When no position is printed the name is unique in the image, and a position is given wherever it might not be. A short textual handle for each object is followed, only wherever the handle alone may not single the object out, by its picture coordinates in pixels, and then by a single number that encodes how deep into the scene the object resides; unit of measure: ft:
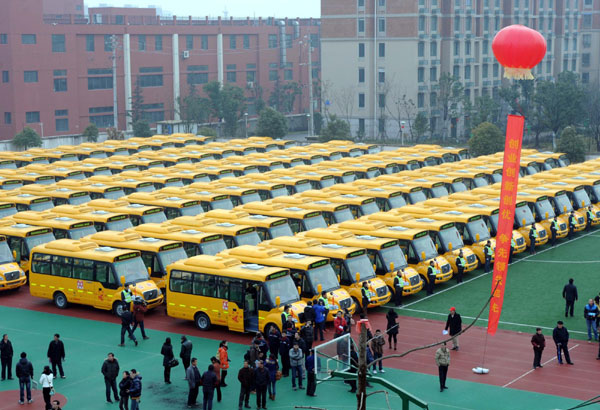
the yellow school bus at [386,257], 101.09
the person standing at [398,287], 99.19
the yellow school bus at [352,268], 96.43
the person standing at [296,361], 75.20
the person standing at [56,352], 76.43
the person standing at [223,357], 74.64
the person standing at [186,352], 75.77
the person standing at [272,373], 72.74
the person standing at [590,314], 84.07
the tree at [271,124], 241.14
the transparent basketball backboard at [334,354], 75.77
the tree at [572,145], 193.67
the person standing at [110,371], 71.10
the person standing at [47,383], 68.97
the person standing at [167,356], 75.16
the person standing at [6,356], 76.64
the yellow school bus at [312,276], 91.35
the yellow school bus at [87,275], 96.60
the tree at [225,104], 295.48
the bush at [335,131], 237.04
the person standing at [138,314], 87.35
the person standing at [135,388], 67.67
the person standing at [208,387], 69.10
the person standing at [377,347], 76.64
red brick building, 272.31
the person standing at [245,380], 70.22
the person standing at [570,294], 91.97
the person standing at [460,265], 109.09
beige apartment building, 283.18
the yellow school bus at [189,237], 107.04
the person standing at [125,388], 67.82
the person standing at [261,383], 70.59
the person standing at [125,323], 85.76
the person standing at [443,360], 72.79
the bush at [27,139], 239.09
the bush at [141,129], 266.36
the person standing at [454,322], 81.71
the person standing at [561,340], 78.02
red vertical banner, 74.79
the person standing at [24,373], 71.20
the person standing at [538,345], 77.30
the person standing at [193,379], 70.49
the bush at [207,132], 249.73
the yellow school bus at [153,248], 102.32
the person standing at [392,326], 82.66
